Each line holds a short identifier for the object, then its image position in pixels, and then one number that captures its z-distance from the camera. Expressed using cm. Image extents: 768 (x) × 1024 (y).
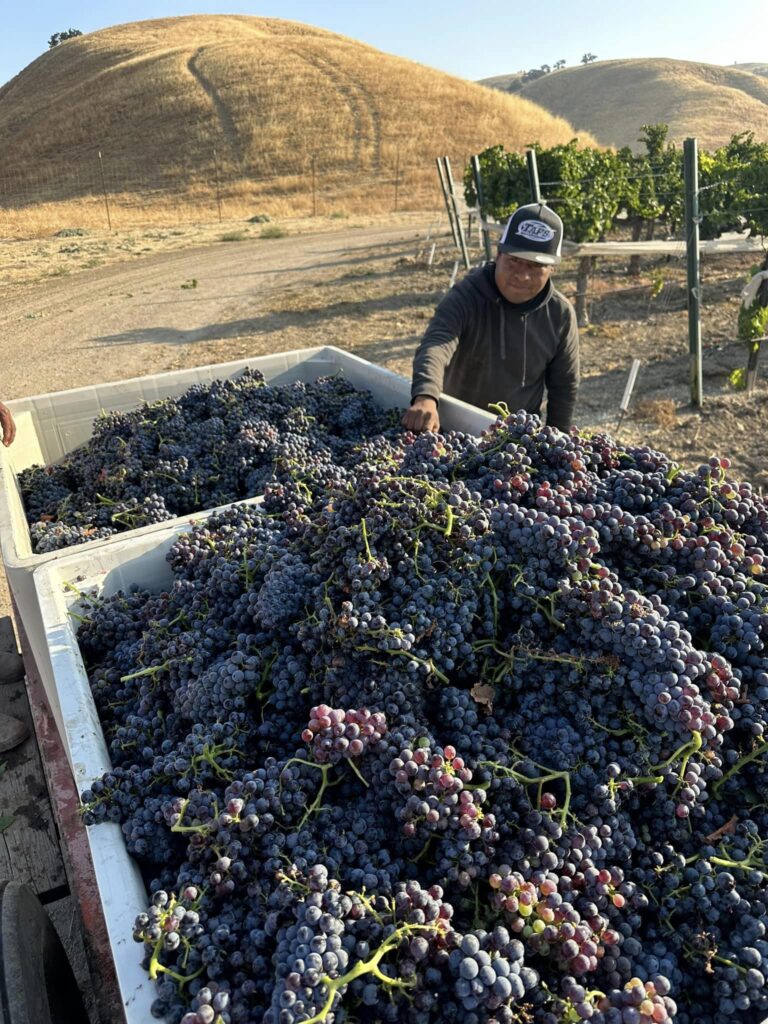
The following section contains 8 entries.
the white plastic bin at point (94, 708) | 114
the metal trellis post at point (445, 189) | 1471
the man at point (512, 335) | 318
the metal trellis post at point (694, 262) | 644
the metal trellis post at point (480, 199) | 1209
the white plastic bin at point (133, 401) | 311
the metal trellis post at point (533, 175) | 917
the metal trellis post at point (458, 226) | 1360
